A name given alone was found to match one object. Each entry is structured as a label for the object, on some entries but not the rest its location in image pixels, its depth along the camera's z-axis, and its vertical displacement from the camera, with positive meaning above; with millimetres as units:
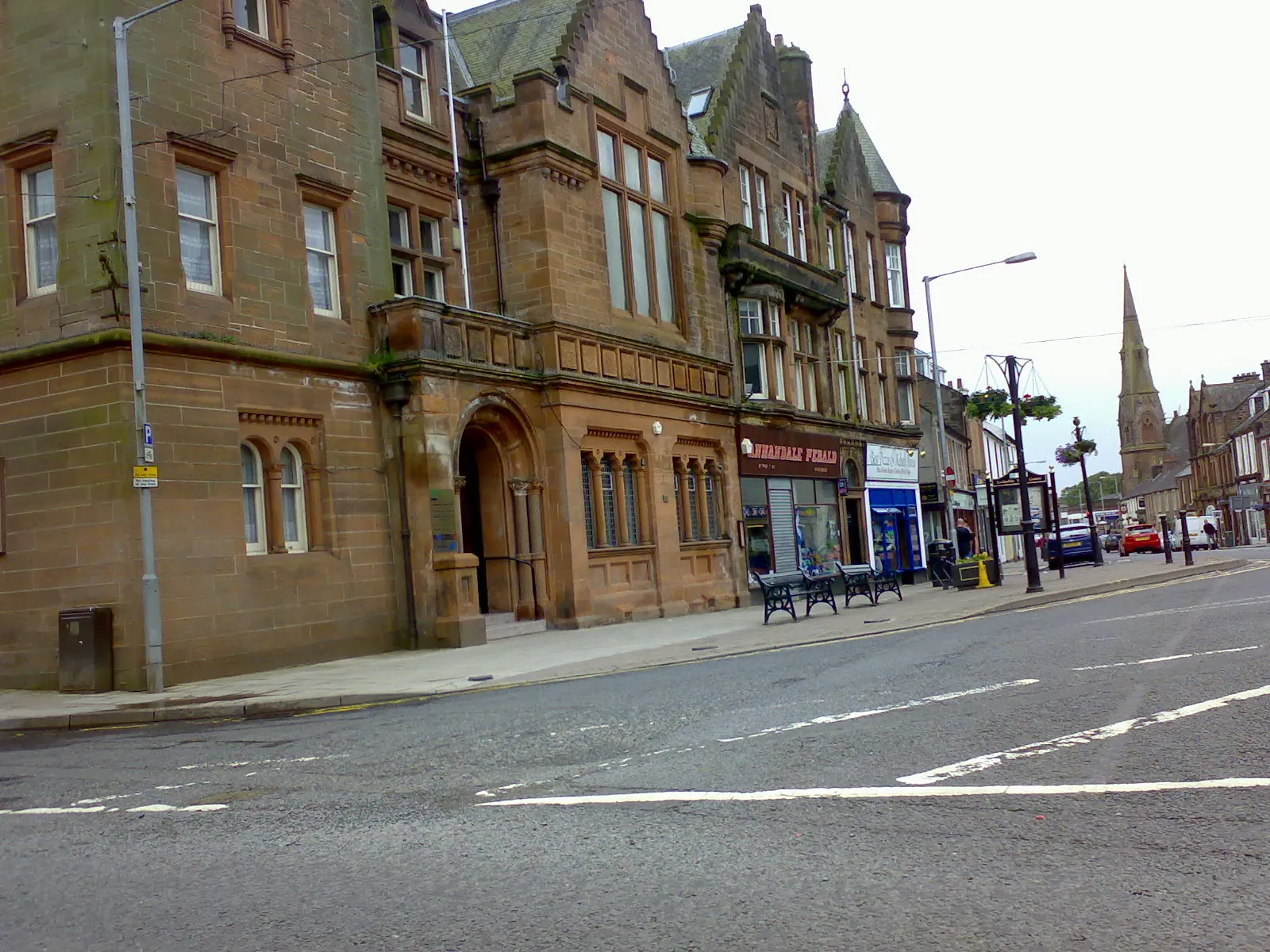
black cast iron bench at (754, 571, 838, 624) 23016 -698
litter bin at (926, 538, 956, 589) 32562 -508
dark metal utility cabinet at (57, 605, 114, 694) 15719 -526
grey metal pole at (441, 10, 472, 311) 23000 +7671
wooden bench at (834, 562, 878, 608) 25781 -639
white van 73375 -842
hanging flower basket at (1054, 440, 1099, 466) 51912 +3931
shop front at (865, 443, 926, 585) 39125 +1119
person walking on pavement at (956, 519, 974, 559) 38278 -23
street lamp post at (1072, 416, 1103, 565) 42562 +1061
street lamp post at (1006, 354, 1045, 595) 27141 +1465
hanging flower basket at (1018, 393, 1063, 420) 40825 +4299
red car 66812 -841
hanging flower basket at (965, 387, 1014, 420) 43875 +4860
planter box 30516 -891
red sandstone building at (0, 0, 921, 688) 16547 +4258
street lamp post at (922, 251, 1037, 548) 33156 +3859
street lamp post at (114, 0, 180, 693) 15438 +2597
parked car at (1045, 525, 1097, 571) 42938 -523
